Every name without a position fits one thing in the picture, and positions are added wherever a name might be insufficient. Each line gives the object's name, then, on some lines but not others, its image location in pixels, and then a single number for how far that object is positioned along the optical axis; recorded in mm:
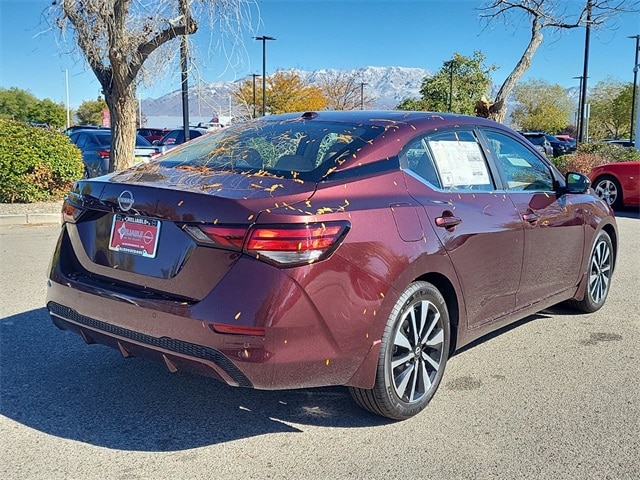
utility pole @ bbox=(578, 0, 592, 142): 18266
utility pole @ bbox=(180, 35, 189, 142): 11505
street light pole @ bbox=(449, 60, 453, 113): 44866
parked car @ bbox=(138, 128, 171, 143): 29697
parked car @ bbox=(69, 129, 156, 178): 13625
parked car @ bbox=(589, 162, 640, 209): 12648
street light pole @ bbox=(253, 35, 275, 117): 38153
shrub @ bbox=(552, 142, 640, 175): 15844
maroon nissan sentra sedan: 2809
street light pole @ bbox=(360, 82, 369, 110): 50131
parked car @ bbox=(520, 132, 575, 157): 27375
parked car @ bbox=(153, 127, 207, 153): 20562
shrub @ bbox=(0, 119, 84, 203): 10867
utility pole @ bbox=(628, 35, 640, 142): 38134
